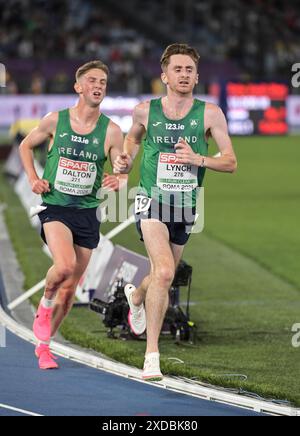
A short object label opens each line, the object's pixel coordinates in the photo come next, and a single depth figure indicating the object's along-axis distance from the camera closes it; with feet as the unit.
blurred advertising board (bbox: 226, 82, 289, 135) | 145.89
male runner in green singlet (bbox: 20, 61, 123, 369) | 33.37
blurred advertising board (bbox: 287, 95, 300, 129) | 154.61
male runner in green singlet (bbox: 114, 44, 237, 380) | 31.35
